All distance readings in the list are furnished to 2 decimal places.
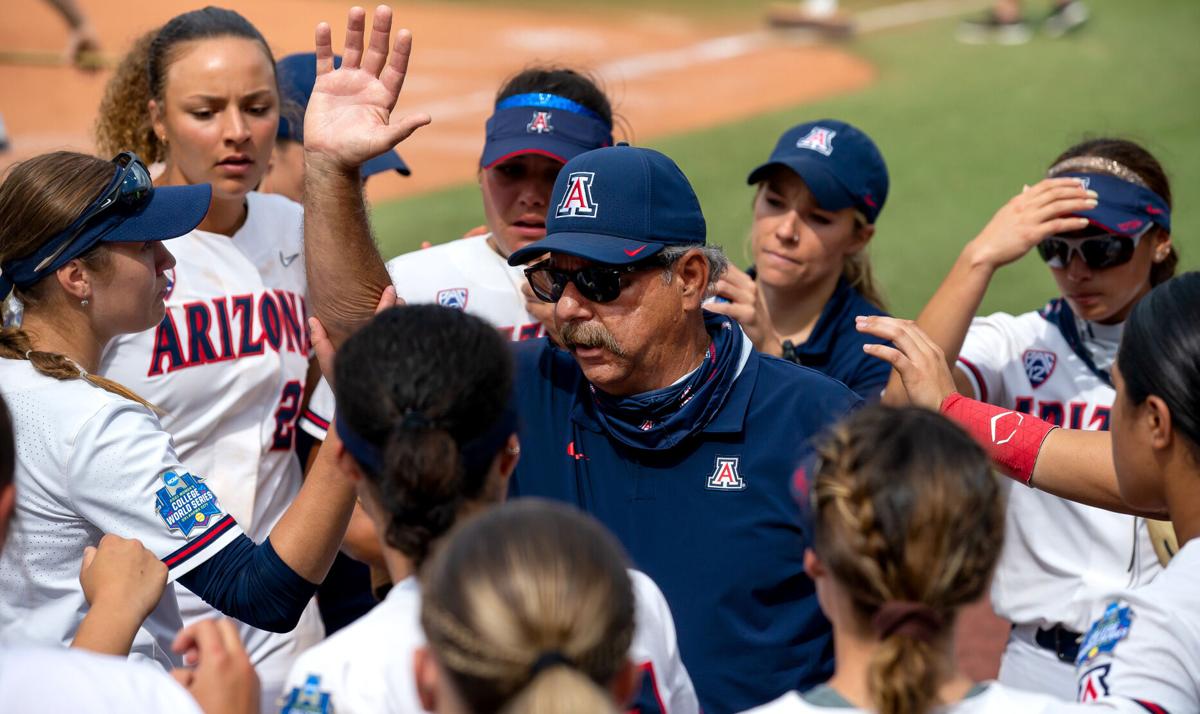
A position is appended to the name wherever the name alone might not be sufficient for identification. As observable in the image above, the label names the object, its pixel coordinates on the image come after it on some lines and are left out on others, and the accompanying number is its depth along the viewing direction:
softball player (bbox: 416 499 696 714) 3.12
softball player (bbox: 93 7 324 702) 6.59
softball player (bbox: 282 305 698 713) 3.69
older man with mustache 5.09
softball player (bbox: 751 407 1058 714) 3.57
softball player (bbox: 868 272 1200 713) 3.94
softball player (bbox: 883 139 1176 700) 6.54
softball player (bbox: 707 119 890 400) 7.57
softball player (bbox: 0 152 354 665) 4.86
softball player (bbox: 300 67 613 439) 7.16
